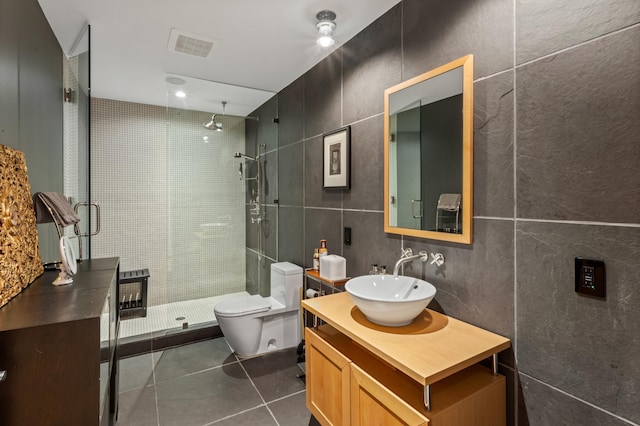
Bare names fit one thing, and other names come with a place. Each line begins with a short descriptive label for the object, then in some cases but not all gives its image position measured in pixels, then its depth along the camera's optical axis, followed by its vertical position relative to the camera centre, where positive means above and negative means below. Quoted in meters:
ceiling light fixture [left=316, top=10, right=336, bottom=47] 2.03 +1.19
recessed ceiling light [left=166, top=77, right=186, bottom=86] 3.03 +1.23
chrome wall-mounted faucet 1.73 -0.26
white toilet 2.70 -0.93
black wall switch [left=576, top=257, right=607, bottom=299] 1.10 -0.24
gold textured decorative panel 1.24 -0.08
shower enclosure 3.31 +0.06
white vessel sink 1.41 -0.43
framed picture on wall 2.39 +0.40
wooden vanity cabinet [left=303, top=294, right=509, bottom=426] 1.18 -0.72
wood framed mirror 1.55 +0.30
